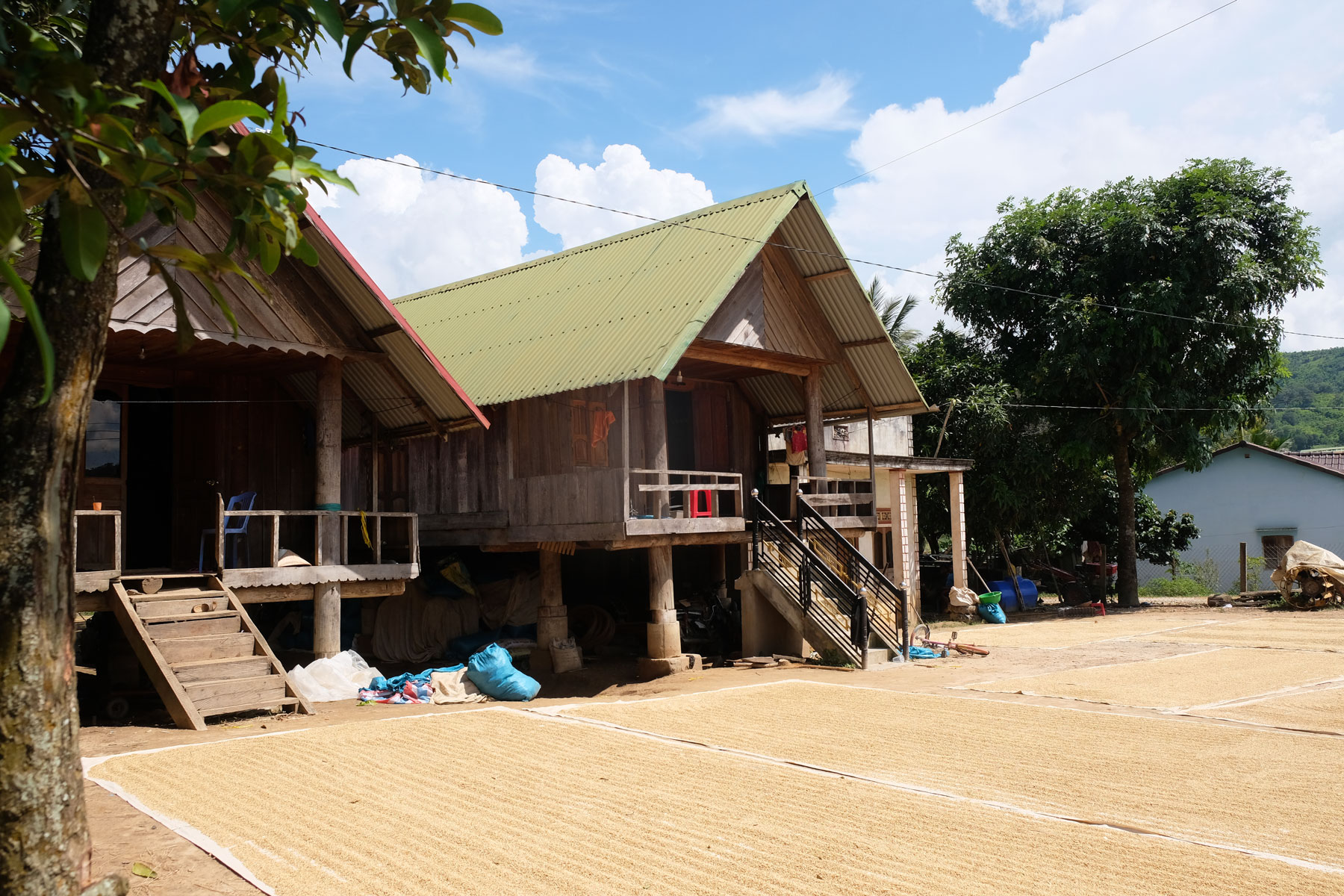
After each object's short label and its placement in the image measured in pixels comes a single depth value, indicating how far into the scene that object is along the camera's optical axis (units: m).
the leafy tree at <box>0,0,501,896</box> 3.67
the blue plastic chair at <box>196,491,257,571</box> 12.76
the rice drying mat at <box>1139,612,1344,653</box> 17.78
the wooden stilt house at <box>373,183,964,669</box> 15.27
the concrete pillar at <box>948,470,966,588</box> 26.17
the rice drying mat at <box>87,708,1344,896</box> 5.59
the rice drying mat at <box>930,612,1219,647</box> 19.48
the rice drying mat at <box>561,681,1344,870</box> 6.83
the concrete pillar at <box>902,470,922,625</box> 25.93
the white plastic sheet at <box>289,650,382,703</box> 12.45
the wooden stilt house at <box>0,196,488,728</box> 11.19
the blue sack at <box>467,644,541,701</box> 13.16
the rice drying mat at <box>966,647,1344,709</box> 12.11
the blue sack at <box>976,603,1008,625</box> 25.11
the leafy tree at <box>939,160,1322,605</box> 26.80
